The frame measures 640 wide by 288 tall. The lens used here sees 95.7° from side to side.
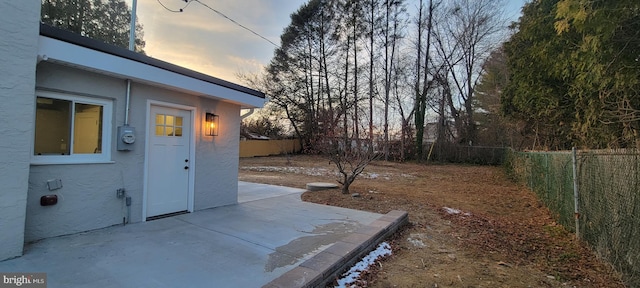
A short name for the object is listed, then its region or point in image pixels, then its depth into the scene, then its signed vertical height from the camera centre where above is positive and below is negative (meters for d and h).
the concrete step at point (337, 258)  2.49 -1.11
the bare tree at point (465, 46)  20.22 +7.89
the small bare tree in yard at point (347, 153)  7.28 -0.03
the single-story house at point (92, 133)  2.85 +0.21
